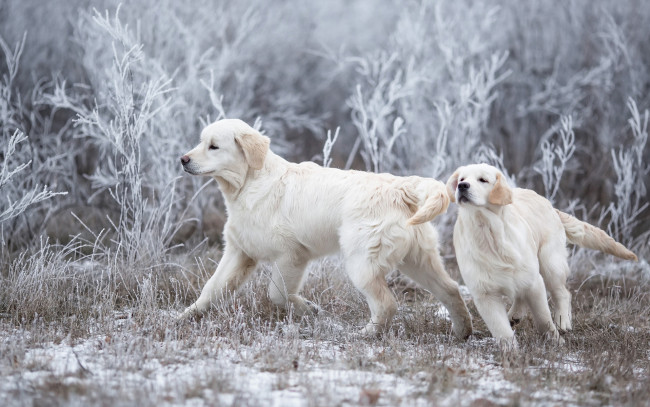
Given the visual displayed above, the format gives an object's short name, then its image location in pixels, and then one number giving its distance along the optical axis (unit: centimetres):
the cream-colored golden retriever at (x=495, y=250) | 875
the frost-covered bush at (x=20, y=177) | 1408
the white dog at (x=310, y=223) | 929
